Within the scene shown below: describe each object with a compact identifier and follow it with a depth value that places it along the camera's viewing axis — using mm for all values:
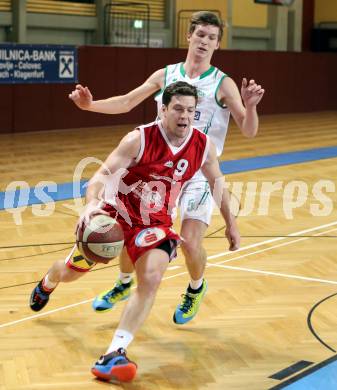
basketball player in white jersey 9190
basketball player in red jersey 7782
